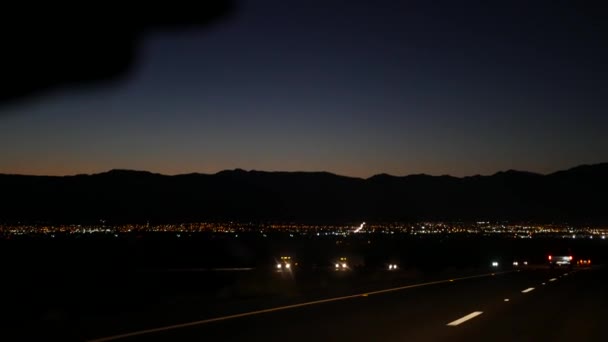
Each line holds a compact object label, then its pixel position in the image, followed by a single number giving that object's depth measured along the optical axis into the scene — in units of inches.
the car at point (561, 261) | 2395.7
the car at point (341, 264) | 2622.8
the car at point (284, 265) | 2449.3
